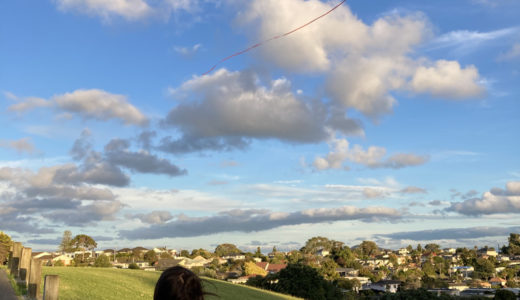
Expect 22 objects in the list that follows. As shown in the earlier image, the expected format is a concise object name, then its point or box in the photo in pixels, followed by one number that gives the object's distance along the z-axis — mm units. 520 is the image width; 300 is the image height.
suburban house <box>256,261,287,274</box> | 95438
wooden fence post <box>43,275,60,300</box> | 8789
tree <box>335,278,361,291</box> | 70244
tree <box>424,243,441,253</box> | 192125
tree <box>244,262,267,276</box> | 75500
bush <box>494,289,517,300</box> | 56688
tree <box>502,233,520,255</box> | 171000
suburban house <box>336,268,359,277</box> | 103675
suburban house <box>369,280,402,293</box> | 86500
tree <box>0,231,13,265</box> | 43684
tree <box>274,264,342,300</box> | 42500
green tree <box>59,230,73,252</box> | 87500
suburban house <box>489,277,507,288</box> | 96788
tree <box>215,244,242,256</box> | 178250
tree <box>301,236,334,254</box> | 159500
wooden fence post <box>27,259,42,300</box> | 11327
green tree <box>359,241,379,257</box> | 189250
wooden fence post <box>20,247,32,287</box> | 14039
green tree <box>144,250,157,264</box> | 113688
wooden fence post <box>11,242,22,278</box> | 17188
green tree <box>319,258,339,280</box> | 85312
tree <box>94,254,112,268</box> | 59500
